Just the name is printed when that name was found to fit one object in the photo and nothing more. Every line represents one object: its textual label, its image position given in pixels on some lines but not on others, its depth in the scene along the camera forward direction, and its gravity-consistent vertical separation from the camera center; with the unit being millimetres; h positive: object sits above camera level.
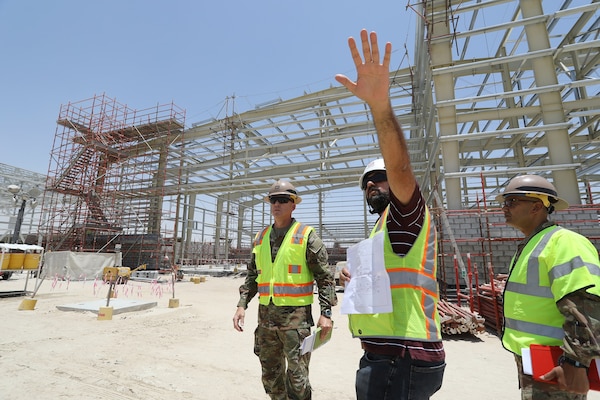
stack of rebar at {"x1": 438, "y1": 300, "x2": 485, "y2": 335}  6189 -1186
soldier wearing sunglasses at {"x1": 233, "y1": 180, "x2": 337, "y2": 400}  2643 -298
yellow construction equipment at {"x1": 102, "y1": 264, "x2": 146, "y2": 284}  15411 -598
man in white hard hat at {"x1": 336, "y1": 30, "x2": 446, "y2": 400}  1464 -101
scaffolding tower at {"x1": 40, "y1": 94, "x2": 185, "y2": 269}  20702 +5012
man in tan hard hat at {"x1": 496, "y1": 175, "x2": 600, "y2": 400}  1520 -176
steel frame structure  11453 +6357
